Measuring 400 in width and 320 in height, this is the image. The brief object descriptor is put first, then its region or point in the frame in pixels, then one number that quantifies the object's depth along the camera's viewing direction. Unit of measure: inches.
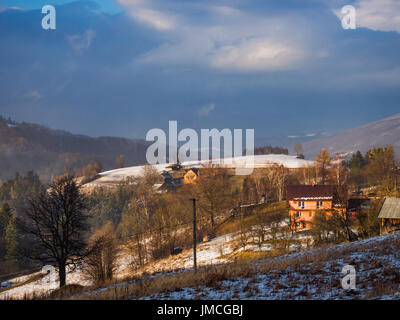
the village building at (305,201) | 2598.4
